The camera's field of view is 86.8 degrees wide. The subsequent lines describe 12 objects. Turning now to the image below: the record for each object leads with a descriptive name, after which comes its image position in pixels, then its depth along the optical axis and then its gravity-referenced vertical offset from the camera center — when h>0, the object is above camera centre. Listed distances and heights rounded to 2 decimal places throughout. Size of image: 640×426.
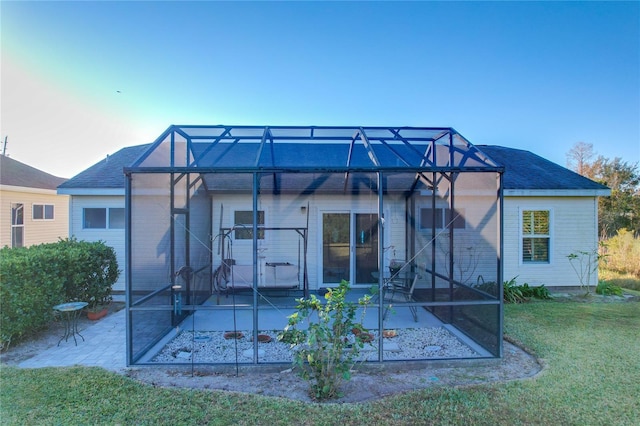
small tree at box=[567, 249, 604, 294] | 7.74 -1.04
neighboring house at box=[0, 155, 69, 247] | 10.12 +0.40
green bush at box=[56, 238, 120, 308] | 5.14 -0.85
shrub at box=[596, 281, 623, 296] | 7.65 -1.58
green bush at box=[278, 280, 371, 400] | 3.01 -1.11
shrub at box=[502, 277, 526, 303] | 6.98 -1.53
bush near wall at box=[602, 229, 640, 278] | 9.55 -0.97
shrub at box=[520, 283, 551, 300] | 7.26 -1.54
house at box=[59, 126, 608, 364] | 4.11 -0.07
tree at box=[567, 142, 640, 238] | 15.56 +1.94
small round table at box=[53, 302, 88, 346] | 4.38 -1.45
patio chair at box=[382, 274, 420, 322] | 5.43 -1.18
